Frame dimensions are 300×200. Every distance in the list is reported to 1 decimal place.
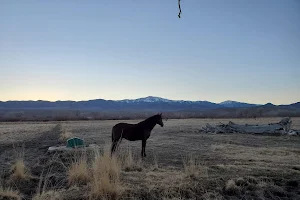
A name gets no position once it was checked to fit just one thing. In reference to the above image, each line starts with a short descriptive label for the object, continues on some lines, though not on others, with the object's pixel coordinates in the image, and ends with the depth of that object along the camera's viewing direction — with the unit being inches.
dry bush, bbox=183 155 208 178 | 329.1
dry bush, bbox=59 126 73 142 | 784.9
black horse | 500.7
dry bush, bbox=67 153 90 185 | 311.9
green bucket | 548.7
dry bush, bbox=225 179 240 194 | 298.5
